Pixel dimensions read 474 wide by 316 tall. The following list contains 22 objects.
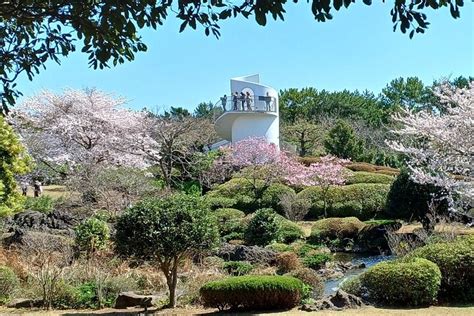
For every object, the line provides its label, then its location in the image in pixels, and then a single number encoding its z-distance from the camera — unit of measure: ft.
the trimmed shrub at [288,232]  60.23
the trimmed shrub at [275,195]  82.61
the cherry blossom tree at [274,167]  83.66
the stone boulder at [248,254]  47.09
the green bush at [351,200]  77.36
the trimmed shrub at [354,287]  31.71
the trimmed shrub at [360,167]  103.81
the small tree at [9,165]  46.80
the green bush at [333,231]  61.26
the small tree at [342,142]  117.08
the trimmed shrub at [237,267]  41.68
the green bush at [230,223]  62.85
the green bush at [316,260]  47.29
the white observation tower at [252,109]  115.55
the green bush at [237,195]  84.23
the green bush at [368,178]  89.20
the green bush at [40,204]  64.40
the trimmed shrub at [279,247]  52.88
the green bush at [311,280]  35.53
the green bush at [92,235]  44.86
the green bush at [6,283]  33.63
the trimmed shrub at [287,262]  43.80
